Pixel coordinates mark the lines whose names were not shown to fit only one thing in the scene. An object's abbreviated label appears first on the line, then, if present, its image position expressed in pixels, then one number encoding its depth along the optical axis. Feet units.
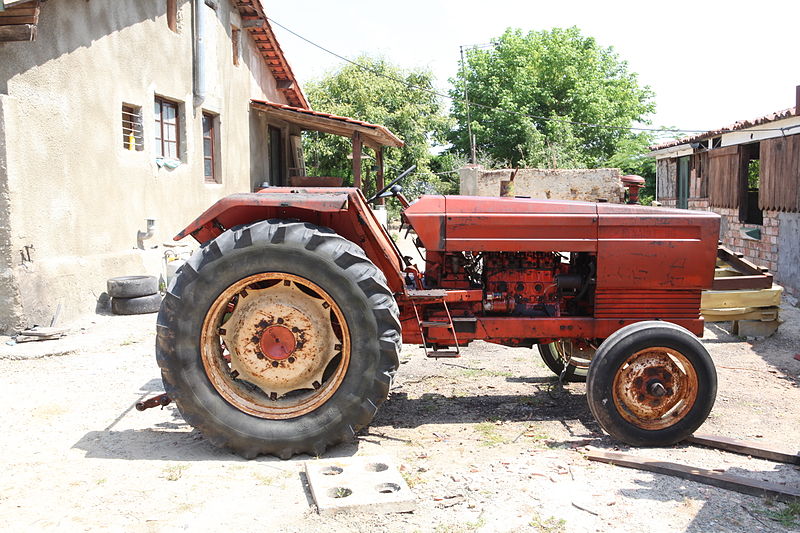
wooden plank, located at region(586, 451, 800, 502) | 11.66
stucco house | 25.52
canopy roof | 48.91
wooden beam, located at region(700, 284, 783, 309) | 24.53
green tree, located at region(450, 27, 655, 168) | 119.85
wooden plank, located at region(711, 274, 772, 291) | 24.60
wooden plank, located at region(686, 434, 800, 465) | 13.41
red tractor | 13.52
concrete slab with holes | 11.17
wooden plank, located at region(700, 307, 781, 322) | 24.49
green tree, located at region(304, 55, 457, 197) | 90.74
